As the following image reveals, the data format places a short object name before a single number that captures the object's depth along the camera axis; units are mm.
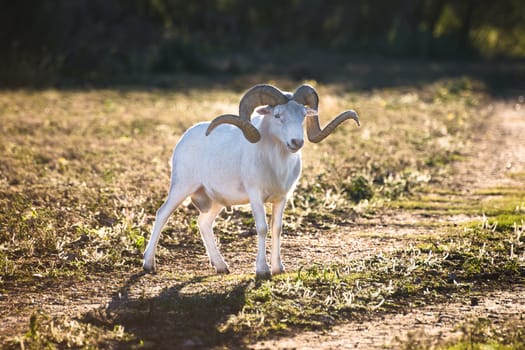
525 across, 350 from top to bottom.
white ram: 17578
